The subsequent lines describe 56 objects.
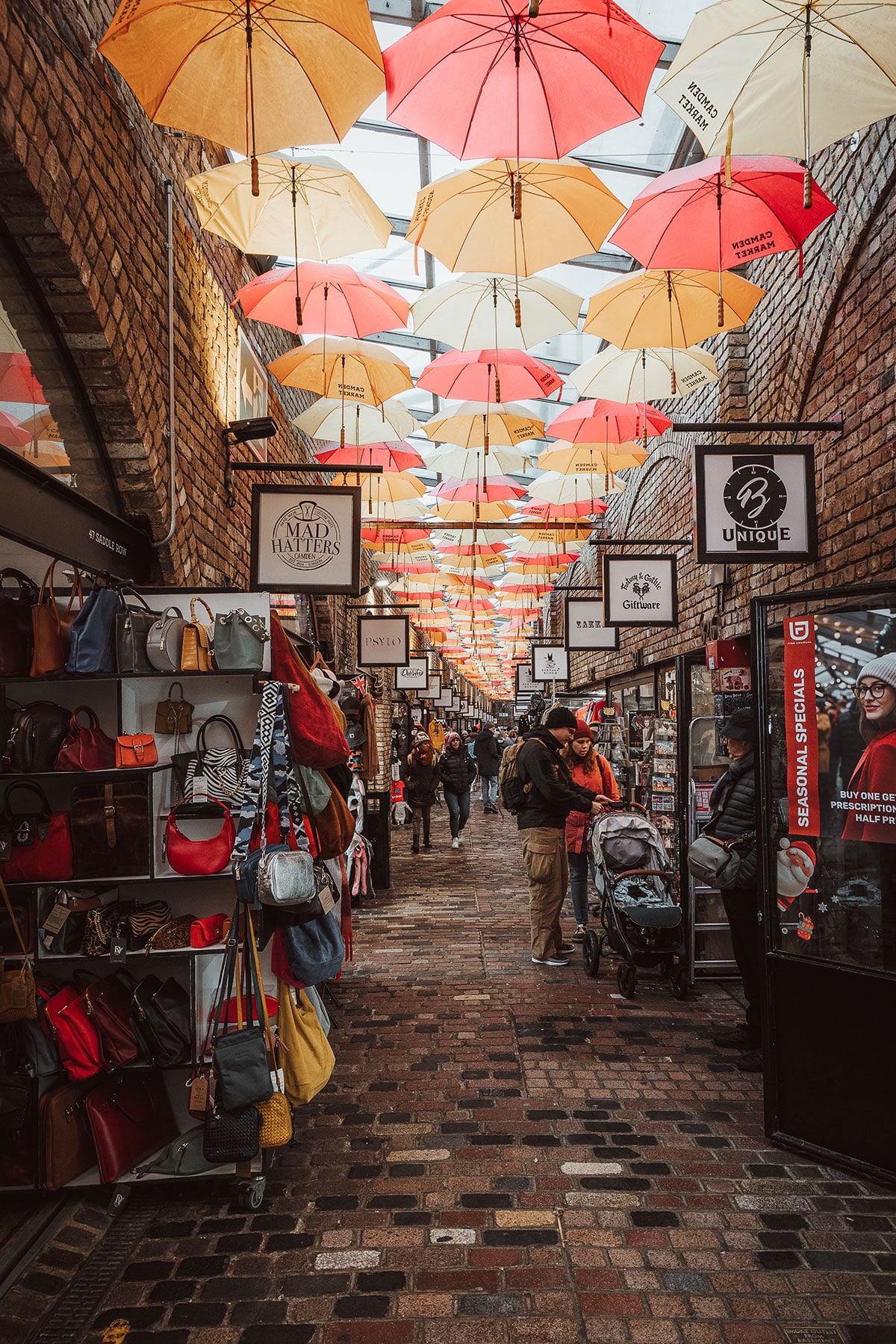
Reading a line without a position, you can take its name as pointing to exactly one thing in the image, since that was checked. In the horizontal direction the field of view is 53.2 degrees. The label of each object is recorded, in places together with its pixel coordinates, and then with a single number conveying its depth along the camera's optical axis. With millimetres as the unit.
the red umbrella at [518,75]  3824
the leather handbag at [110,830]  3531
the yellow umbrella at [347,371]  6781
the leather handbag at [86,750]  3508
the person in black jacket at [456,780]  13484
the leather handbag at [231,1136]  3273
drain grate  2701
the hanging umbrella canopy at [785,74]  3637
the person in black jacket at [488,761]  18078
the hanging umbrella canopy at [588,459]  8805
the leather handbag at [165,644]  3568
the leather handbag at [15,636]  3465
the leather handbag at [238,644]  3613
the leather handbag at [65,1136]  3324
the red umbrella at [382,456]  9141
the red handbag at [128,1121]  3408
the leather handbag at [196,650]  3613
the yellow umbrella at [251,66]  3484
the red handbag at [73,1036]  3402
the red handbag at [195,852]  3596
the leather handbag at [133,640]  3543
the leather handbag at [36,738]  3447
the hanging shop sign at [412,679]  15125
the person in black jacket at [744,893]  5047
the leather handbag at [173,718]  3762
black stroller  5812
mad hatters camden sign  5664
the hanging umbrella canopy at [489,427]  8383
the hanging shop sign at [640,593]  8117
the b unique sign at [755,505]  5176
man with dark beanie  6602
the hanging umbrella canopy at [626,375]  7020
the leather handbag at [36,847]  3486
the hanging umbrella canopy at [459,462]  9891
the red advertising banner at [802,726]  3746
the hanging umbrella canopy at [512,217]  5004
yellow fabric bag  3635
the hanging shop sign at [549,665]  14906
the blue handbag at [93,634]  3449
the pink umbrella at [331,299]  5895
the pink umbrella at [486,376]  7043
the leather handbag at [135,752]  3576
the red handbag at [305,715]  3832
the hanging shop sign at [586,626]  11000
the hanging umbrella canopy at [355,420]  7844
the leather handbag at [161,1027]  3490
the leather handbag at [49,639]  3471
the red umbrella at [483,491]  10328
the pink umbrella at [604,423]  8086
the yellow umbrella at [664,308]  5863
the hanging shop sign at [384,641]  11469
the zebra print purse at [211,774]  3715
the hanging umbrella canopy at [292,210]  5031
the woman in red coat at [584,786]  7473
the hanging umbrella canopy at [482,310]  6363
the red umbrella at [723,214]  4828
